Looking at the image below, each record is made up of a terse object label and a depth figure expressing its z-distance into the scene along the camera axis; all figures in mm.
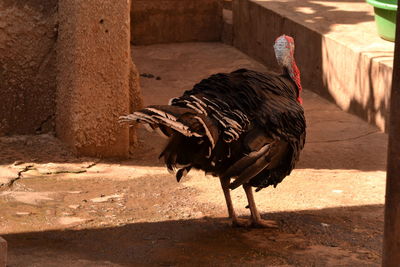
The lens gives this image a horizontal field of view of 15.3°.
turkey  8205
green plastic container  14699
